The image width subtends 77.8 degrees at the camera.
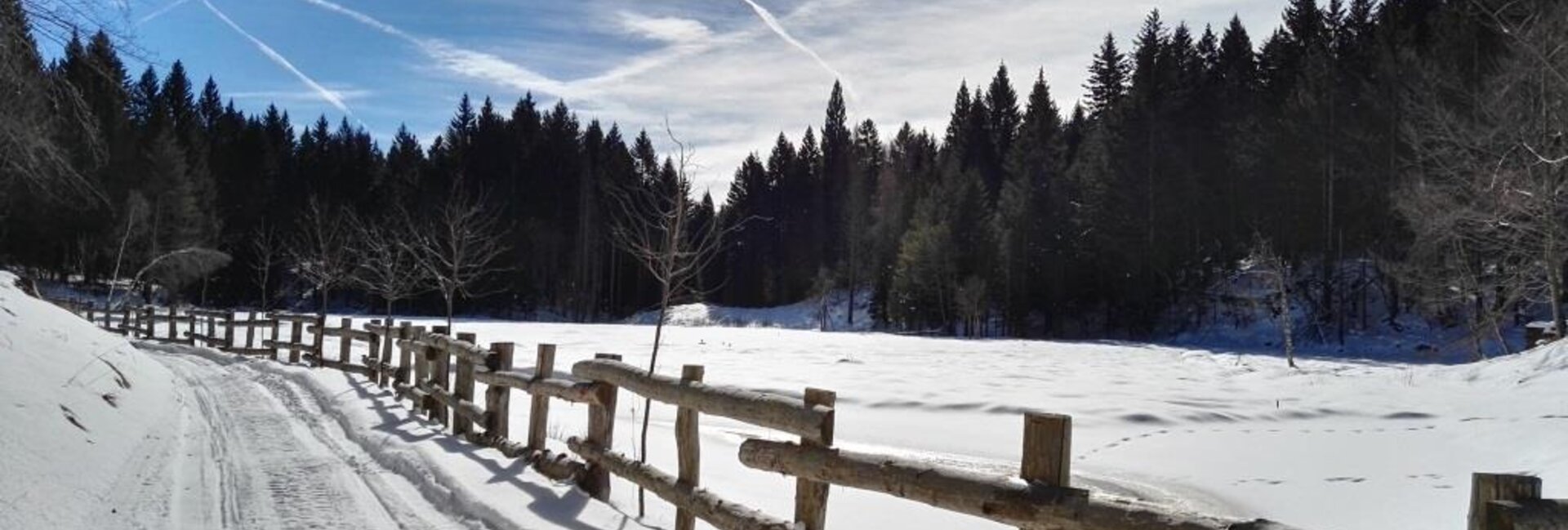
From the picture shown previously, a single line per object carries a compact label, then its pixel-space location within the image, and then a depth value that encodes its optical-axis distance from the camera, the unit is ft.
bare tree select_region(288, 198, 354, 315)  113.50
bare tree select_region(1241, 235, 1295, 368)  100.63
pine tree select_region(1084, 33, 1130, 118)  254.06
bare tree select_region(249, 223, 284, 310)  180.71
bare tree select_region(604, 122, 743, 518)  31.66
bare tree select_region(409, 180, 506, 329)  79.87
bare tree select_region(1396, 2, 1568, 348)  59.82
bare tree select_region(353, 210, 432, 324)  93.25
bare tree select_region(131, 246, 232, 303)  143.23
